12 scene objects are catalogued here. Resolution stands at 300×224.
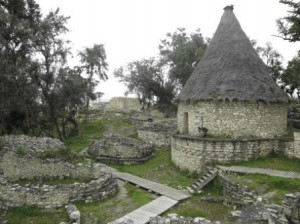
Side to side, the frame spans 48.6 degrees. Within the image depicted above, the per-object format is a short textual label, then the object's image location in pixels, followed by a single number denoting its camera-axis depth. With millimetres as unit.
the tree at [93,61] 36906
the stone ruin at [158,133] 25925
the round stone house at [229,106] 17984
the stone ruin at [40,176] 12977
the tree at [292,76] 27294
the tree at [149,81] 43750
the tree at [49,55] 24719
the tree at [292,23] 15281
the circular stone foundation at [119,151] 22319
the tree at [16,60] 22125
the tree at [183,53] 38844
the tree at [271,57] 33406
